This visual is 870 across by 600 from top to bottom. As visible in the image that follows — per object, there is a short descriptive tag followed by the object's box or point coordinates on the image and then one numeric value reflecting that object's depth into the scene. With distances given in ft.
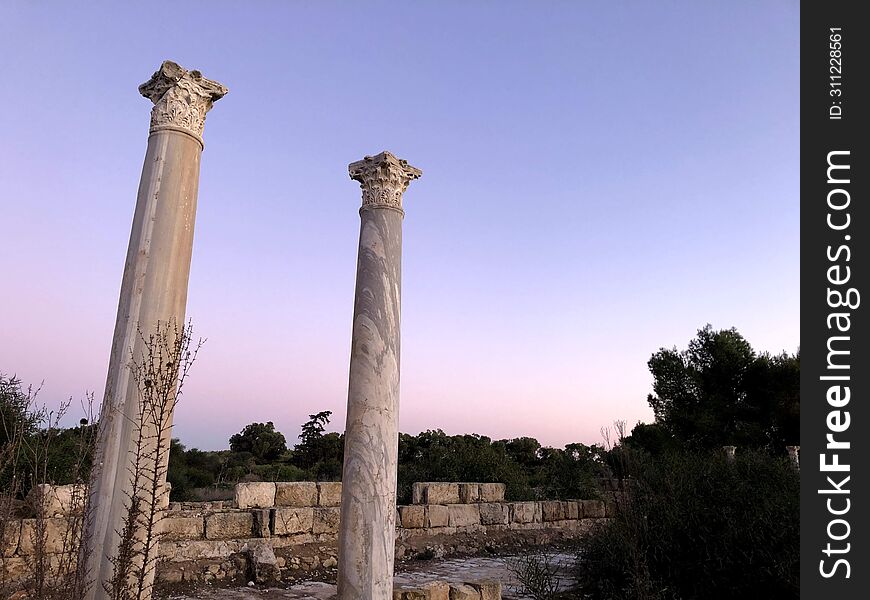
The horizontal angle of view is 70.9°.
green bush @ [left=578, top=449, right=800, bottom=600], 23.32
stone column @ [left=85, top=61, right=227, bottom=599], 15.76
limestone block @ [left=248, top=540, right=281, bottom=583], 31.63
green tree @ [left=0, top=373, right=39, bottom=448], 41.44
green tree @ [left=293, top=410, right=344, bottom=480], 97.71
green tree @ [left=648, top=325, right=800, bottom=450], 92.94
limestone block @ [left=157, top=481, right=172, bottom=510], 16.85
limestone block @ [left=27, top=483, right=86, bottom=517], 25.85
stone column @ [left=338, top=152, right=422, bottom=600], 21.36
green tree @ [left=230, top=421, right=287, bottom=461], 117.91
